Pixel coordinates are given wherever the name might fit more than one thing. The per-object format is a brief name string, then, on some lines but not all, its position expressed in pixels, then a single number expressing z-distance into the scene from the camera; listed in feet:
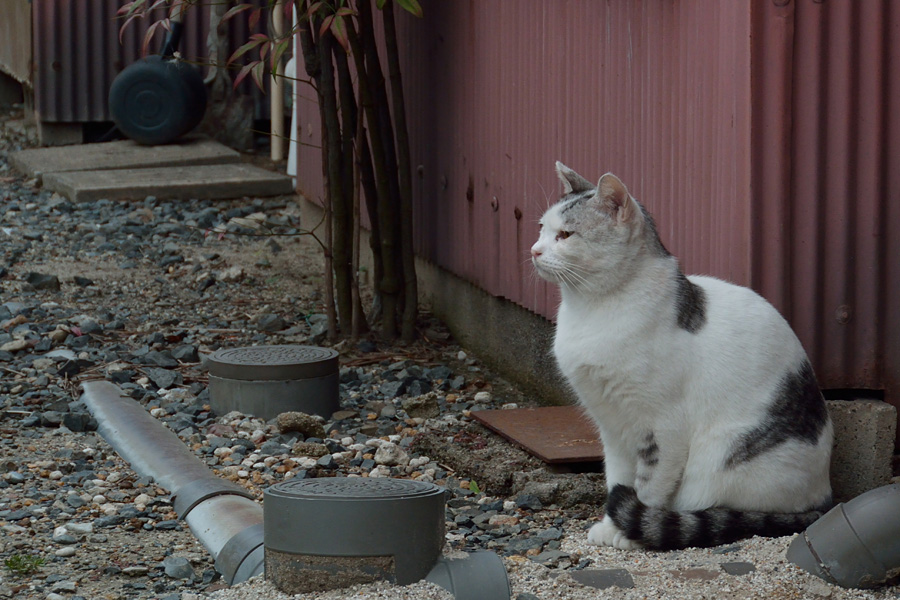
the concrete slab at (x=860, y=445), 22.74
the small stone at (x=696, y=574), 18.26
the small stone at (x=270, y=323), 42.27
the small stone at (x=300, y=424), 29.84
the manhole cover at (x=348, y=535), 16.58
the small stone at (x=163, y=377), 34.99
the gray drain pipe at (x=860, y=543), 17.74
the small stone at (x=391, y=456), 27.53
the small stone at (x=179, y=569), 20.20
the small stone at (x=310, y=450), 28.07
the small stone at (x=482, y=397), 34.19
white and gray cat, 20.66
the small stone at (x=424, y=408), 32.45
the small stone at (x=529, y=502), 24.25
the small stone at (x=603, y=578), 18.22
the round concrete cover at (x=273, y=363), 31.73
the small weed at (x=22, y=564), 20.01
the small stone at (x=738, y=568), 18.48
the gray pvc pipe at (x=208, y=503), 17.30
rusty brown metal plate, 26.05
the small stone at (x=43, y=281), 46.88
